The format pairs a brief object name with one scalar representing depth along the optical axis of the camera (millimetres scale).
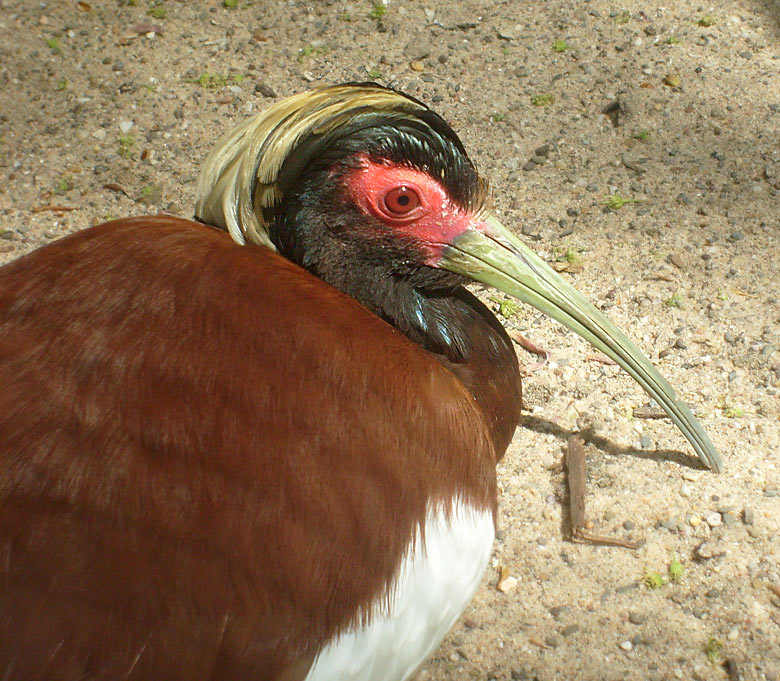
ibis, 3025
